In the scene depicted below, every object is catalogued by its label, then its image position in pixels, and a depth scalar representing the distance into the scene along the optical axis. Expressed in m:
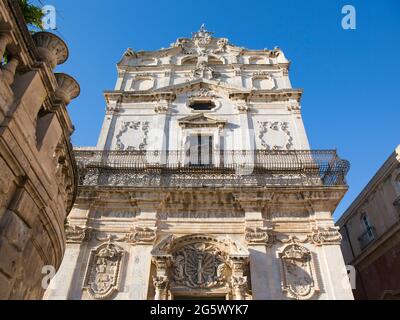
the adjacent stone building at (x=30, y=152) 3.22
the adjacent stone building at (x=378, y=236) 13.75
